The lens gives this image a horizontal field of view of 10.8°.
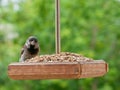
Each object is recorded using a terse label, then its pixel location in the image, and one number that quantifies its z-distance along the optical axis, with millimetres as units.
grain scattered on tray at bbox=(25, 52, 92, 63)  4304
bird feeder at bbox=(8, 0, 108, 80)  4004
